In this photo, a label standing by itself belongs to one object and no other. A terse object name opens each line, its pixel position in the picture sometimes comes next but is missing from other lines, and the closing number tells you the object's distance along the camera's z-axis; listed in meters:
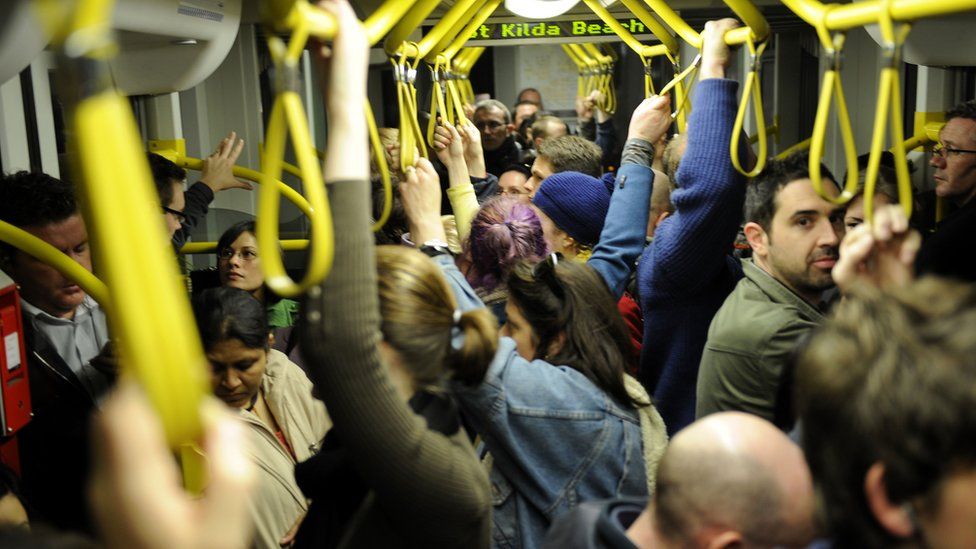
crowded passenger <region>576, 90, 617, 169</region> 5.61
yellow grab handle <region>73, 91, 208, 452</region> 0.69
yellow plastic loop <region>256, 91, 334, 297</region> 0.94
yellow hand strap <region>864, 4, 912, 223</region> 1.22
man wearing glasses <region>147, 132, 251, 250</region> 2.99
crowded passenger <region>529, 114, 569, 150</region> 6.09
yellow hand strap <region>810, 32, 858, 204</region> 1.27
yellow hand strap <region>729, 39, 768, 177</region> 1.53
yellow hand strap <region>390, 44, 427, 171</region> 1.74
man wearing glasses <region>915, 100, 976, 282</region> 2.99
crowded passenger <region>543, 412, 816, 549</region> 1.24
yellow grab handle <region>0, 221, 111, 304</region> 1.62
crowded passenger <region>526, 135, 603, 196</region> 3.74
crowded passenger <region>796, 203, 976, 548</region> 0.89
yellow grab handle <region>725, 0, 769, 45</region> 1.52
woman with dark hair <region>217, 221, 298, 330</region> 2.98
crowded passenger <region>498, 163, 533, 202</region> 3.98
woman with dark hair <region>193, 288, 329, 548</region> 1.93
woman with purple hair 2.40
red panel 1.87
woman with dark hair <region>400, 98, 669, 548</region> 1.68
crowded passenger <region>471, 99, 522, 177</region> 5.66
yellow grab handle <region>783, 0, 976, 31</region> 1.15
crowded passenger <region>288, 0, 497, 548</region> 1.11
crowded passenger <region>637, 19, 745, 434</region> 1.89
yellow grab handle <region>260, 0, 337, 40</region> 0.99
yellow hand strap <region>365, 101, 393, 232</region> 1.44
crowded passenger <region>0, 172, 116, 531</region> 1.97
